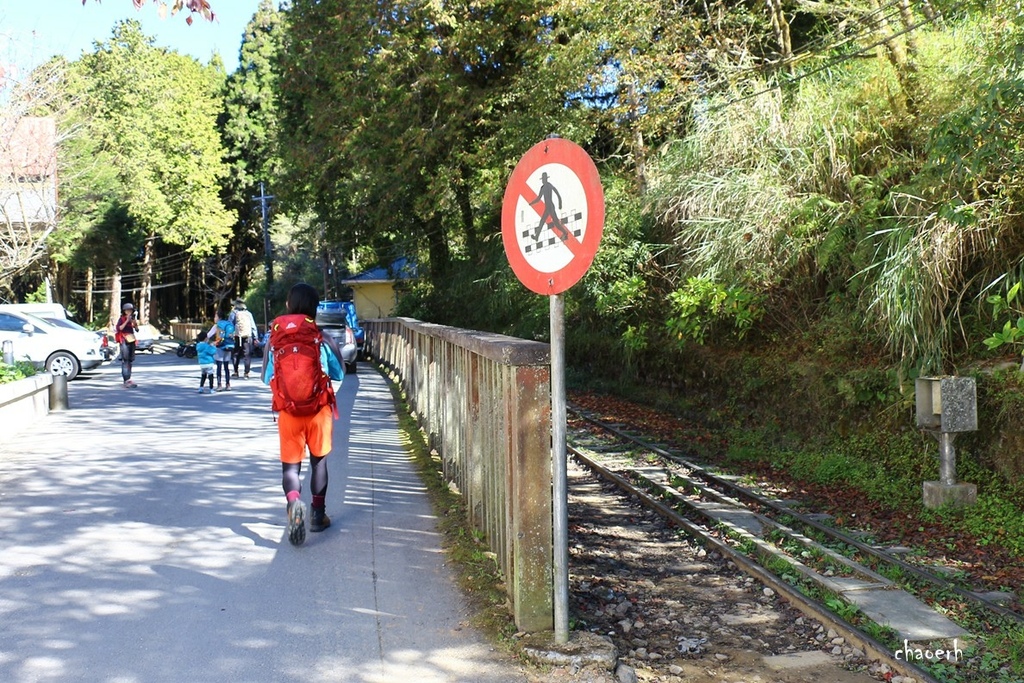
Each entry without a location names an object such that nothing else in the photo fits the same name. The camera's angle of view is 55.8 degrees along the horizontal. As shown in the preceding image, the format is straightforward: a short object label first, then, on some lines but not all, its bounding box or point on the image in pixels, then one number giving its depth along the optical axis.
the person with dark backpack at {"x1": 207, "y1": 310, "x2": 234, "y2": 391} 17.45
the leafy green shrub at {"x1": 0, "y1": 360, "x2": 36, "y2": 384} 13.93
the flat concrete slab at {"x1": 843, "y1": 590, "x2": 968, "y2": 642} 5.41
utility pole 53.91
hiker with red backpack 6.56
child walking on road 17.48
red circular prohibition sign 4.37
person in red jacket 18.69
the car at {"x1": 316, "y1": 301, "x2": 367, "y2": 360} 28.08
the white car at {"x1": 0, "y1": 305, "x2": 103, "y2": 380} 21.50
